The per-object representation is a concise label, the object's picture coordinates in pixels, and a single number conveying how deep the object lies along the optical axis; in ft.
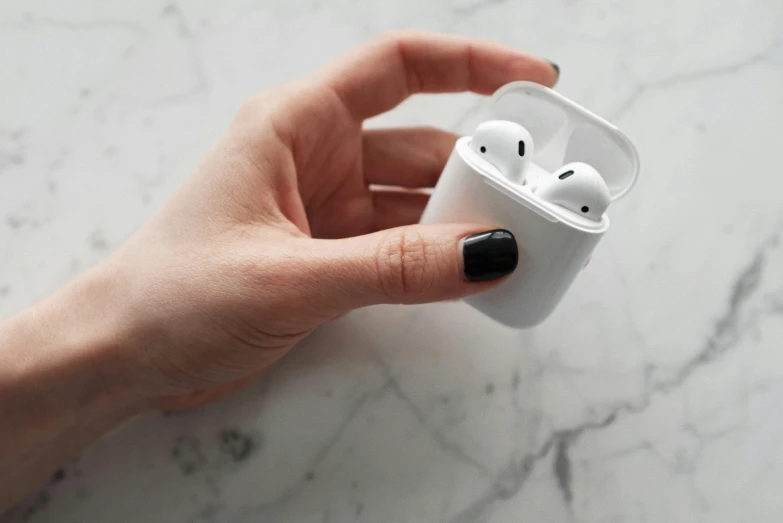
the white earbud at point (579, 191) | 0.92
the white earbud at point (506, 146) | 0.94
